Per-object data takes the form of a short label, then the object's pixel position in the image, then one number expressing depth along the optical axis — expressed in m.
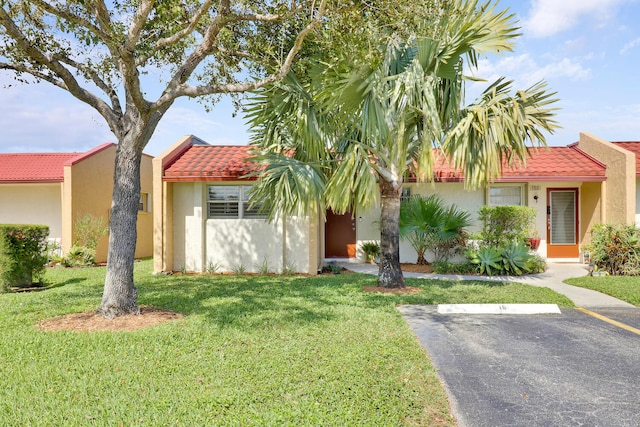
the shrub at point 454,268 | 11.37
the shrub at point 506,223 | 11.31
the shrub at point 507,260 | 10.88
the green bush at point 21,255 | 8.95
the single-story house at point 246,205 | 11.59
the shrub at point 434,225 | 12.02
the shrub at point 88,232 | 13.76
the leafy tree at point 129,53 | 5.98
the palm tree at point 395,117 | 7.29
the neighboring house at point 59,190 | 13.99
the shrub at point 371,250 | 13.69
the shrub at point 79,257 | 13.25
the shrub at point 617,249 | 10.45
